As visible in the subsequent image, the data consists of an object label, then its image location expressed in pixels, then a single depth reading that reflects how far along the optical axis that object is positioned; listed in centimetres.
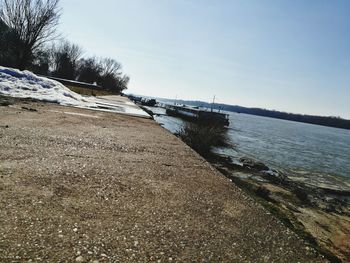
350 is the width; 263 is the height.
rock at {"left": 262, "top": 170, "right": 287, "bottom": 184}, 1667
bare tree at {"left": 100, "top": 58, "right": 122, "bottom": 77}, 11475
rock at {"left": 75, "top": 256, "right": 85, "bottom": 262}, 285
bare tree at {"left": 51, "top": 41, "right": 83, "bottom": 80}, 7544
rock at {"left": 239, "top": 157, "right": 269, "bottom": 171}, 1981
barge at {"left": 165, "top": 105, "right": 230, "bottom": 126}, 5733
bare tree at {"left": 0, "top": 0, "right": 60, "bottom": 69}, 2903
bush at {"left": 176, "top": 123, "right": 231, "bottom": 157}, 2081
